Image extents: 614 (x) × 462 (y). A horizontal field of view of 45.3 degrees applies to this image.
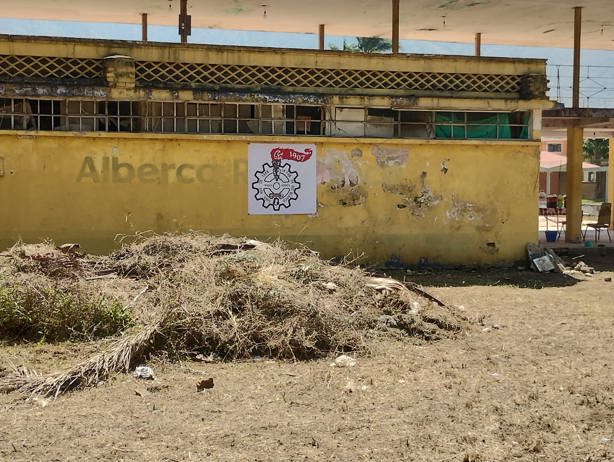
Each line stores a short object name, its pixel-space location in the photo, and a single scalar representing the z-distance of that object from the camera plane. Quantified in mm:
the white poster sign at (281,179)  12164
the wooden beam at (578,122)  16141
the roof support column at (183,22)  16000
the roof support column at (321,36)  20266
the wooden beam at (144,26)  19319
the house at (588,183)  43094
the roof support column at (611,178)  21000
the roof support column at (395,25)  15453
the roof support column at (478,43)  21016
